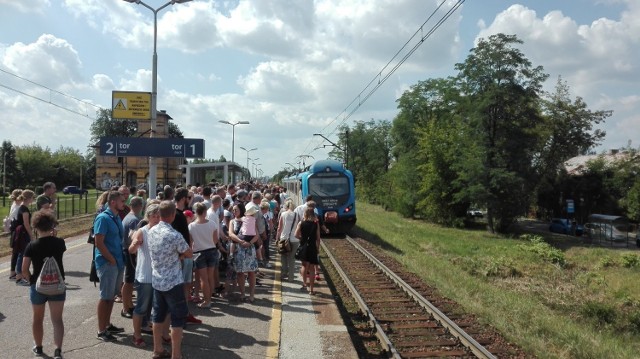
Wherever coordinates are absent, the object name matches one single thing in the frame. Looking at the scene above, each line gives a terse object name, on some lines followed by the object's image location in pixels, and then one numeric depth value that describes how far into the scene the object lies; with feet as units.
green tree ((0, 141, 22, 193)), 229.43
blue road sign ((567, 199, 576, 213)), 159.55
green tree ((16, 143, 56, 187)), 234.17
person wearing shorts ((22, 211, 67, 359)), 18.20
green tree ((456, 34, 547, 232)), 124.67
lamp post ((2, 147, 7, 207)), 210.26
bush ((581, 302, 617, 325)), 41.96
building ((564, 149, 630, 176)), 178.81
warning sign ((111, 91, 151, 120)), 62.23
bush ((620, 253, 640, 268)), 79.92
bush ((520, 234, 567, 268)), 78.33
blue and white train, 72.54
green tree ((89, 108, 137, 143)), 347.56
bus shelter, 132.36
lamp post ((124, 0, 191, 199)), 54.75
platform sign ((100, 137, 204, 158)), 54.95
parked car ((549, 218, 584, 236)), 153.58
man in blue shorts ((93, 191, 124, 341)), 20.17
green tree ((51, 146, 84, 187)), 277.37
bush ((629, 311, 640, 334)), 40.85
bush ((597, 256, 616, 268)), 80.07
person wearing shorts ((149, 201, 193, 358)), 18.03
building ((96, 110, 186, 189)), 149.43
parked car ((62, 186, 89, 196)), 216.74
